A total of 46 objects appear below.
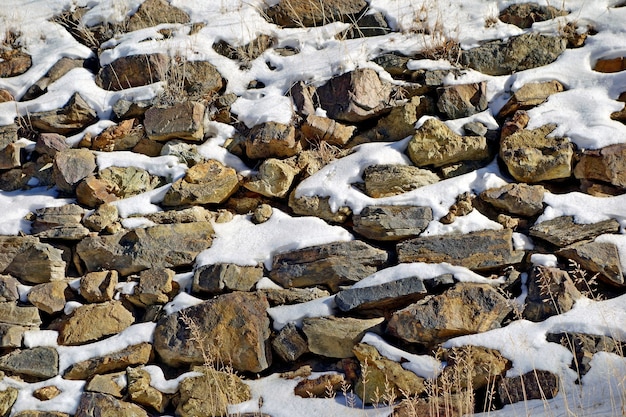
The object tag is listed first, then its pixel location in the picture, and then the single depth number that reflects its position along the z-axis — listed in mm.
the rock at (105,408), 7961
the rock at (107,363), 8484
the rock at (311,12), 12047
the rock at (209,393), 7914
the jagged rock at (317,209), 9445
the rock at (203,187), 9945
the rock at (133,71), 11495
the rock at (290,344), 8242
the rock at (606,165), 8844
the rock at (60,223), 9648
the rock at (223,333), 8297
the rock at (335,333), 8062
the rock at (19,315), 9039
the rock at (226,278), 8914
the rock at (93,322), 8883
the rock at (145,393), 8133
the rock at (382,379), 7469
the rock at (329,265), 8727
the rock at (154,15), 12523
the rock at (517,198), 8859
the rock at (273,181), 9906
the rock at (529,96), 9984
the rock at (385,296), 8172
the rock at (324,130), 10359
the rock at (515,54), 10625
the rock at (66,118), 11156
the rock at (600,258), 7879
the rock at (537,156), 9148
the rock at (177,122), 10617
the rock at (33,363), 8578
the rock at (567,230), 8344
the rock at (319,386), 7797
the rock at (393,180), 9539
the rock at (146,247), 9359
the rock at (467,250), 8414
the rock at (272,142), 10195
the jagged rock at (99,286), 9172
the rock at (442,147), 9719
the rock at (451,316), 7734
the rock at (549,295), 7695
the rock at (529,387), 6977
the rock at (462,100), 10250
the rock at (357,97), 10414
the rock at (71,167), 10219
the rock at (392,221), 8953
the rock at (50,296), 9164
